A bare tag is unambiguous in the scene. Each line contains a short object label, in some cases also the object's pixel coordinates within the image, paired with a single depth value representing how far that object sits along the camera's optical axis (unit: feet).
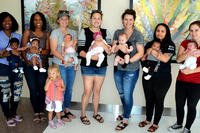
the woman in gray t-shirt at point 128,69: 10.48
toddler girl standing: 10.87
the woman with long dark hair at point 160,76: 10.35
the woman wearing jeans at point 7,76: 10.85
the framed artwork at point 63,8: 12.65
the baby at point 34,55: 11.08
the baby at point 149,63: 10.61
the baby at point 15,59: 10.90
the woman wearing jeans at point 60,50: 11.03
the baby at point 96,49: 10.58
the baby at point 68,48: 10.94
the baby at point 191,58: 9.91
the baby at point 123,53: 10.38
